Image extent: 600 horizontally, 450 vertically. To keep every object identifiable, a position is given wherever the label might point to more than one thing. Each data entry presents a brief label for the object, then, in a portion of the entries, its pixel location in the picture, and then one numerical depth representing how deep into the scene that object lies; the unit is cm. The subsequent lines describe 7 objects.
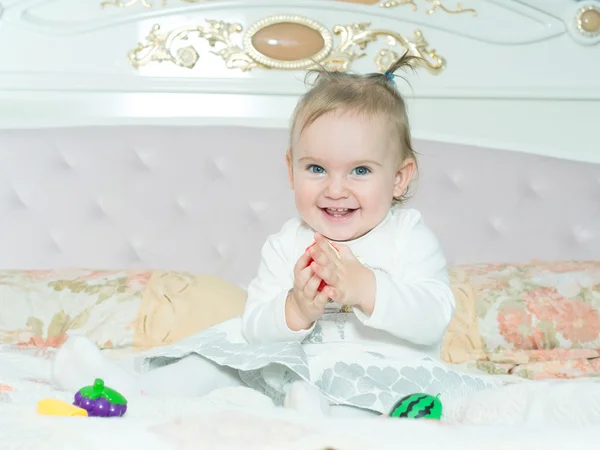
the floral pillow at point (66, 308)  219
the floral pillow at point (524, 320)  218
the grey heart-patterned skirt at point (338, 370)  146
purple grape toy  109
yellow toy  98
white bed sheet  75
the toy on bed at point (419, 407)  116
